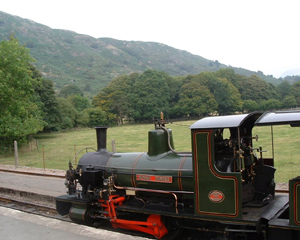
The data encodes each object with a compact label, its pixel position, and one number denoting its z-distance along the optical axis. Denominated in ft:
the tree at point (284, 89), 249.75
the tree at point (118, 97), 173.28
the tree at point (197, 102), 164.34
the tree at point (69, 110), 172.42
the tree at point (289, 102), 212.11
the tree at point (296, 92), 228.84
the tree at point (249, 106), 198.39
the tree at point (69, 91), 313.53
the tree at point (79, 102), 240.92
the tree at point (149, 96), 165.78
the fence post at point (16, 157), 53.76
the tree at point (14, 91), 66.69
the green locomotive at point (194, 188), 15.96
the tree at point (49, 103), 115.33
